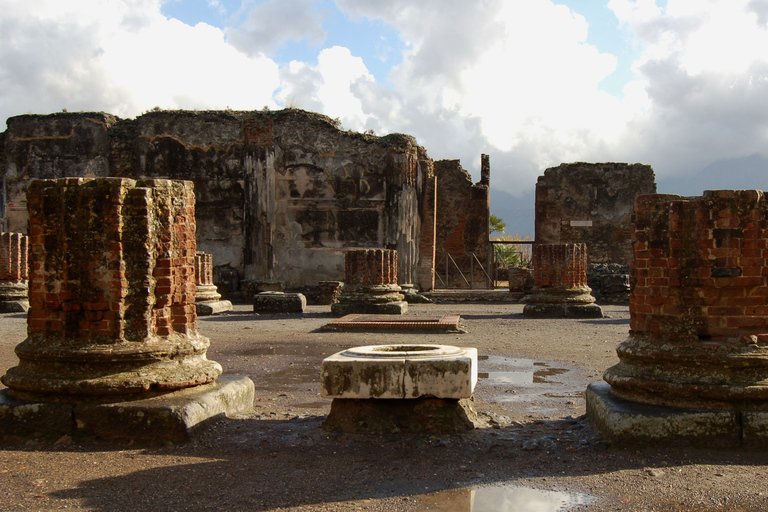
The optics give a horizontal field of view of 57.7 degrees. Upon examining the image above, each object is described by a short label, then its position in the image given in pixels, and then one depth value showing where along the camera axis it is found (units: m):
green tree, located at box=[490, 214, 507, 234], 34.39
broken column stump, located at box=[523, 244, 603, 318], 13.00
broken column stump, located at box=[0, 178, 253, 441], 4.05
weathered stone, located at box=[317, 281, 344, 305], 16.20
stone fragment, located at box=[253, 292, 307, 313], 13.57
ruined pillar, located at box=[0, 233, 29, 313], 14.26
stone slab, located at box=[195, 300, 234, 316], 13.33
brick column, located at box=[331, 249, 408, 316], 12.93
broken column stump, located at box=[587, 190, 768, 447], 3.75
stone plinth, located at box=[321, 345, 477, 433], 4.12
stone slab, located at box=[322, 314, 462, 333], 10.04
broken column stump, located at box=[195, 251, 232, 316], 13.38
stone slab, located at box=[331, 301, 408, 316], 12.88
